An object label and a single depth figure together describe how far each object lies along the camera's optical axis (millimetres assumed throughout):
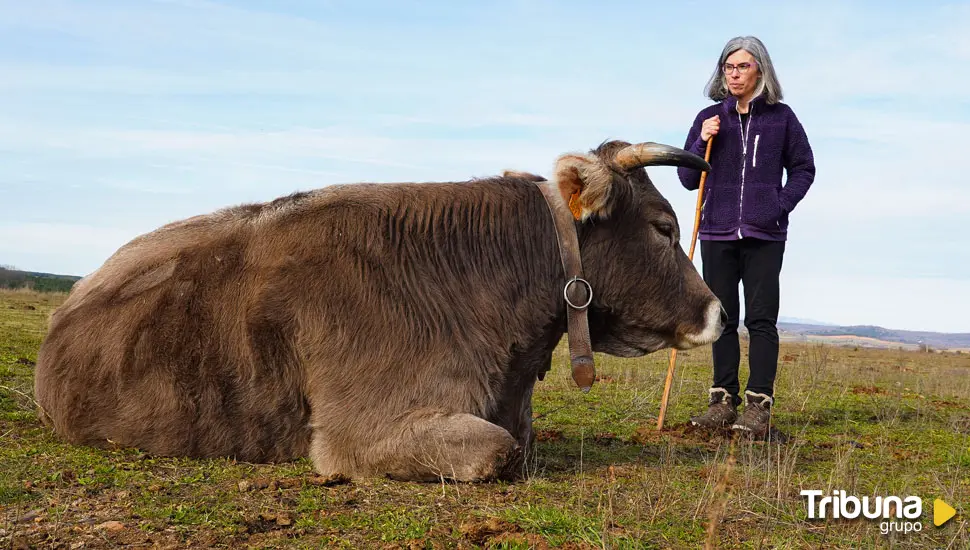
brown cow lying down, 5000
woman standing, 7684
